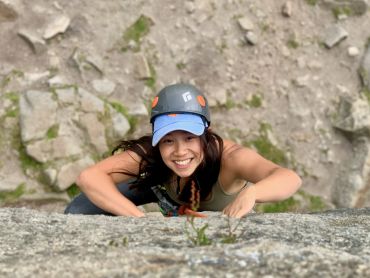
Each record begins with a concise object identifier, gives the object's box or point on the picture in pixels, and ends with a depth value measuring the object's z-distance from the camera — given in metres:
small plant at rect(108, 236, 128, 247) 3.17
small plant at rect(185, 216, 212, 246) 3.17
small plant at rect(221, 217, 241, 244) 3.22
